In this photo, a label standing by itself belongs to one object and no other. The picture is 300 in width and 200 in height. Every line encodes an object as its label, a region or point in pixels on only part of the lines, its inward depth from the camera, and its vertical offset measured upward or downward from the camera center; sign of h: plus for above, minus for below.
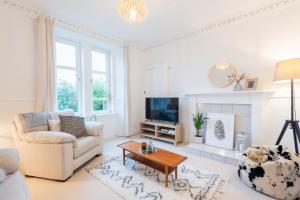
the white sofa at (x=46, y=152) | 2.04 -0.73
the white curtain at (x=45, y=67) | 2.81 +0.62
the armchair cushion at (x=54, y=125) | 2.51 -0.43
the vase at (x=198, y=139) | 3.40 -0.94
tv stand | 3.70 -0.85
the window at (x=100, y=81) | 4.19 +0.51
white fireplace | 2.71 -0.19
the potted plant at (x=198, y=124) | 3.39 -0.59
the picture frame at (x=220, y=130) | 3.07 -0.68
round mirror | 3.13 +0.50
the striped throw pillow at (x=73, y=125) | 2.63 -0.47
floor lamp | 2.09 +0.32
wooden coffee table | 1.93 -0.81
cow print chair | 1.68 -0.91
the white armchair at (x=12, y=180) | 1.08 -0.67
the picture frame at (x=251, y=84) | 2.83 +0.25
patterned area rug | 1.79 -1.13
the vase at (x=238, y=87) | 2.96 +0.20
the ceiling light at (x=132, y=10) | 1.82 +1.09
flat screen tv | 3.74 -0.29
